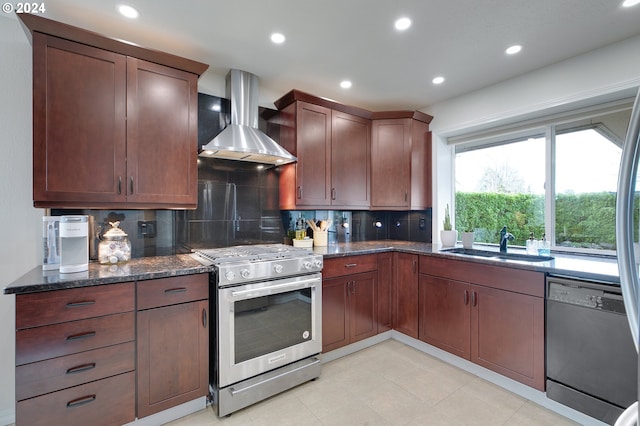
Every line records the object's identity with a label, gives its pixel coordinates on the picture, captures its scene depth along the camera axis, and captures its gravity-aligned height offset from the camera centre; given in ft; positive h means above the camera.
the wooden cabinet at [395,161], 11.14 +1.92
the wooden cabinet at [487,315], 6.75 -2.73
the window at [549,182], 7.98 +0.92
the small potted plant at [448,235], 10.05 -0.82
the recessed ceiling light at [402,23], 6.39 +4.20
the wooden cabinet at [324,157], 9.50 +1.93
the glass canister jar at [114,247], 6.76 -0.81
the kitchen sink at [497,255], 7.93 -1.31
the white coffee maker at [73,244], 5.76 -0.62
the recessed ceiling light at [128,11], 5.96 +4.19
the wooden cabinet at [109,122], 5.86 +2.01
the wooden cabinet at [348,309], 8.49 -2.99
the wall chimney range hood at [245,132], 7.99 +2.31
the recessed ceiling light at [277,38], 6.95 +4.20
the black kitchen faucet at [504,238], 9.12 -0.84
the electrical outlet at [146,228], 7.70 -0.42
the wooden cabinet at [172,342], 5.85 -2.72
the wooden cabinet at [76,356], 4.90 -2.57
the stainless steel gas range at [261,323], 6.46 -2.68
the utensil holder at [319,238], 10.30 -0.93
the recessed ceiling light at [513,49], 7.34 +4.14
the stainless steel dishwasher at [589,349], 5.53 -2.79
